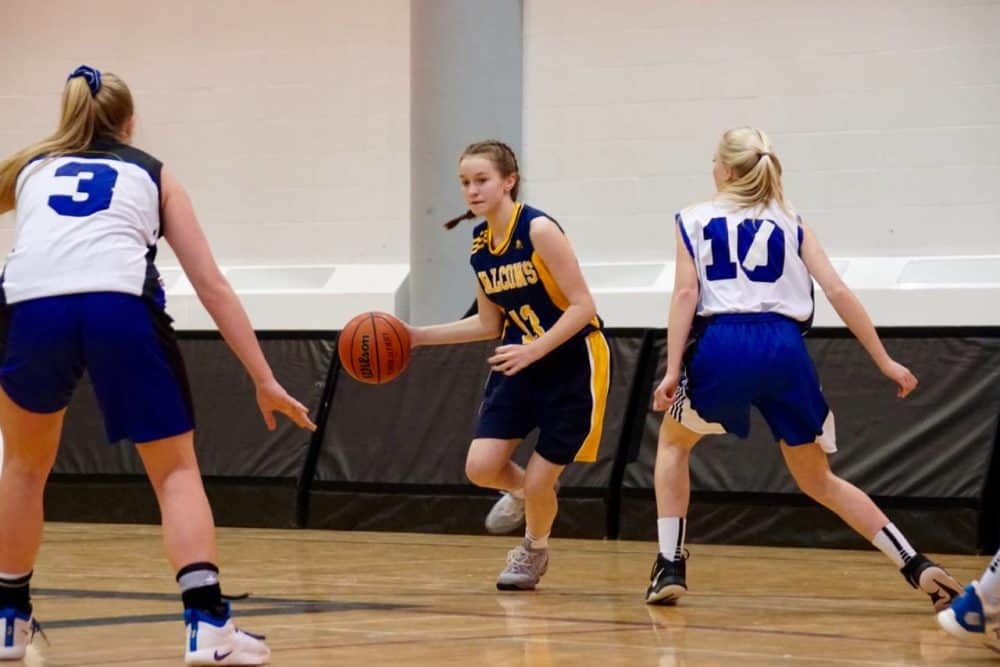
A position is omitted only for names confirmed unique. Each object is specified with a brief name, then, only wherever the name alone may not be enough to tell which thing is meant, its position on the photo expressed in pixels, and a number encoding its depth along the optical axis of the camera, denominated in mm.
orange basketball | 10872
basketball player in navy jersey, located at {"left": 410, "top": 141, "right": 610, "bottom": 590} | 10333
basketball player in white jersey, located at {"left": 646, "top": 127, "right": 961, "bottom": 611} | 9146
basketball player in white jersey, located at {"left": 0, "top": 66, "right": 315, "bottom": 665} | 6705
